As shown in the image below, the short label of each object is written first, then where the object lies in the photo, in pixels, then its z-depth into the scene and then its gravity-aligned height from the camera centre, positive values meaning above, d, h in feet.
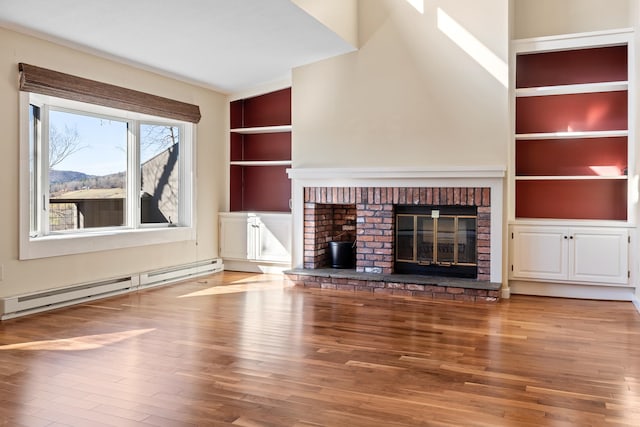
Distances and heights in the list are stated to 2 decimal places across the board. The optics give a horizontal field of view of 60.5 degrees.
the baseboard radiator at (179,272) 19.40 -2.43
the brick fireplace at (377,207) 18.01 +0.06
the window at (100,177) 16.08 +1.08
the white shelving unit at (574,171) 17.28 +1.31
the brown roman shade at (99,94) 15.13 +3.63
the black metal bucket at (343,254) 20.68 -1.71
